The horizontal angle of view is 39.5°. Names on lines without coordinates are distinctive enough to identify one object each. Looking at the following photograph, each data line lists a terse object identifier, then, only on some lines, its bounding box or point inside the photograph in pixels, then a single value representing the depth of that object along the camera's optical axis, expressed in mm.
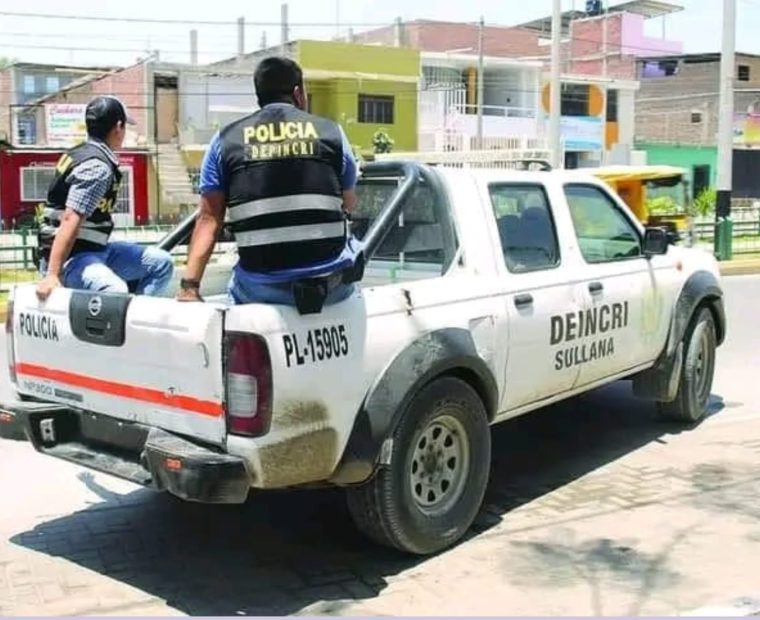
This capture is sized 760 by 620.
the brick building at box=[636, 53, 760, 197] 53062
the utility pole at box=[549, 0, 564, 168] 23922
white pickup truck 3912
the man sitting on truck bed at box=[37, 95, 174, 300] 4910
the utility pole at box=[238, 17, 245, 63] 53656
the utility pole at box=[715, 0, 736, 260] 19953
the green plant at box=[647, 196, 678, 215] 20219
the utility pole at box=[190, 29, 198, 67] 51356
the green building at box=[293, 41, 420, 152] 42500
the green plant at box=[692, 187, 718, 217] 27078
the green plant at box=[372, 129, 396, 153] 39531
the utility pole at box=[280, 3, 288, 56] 47312
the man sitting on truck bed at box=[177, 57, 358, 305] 4027
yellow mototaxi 18828
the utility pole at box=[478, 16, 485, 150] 44325
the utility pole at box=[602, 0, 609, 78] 58250
